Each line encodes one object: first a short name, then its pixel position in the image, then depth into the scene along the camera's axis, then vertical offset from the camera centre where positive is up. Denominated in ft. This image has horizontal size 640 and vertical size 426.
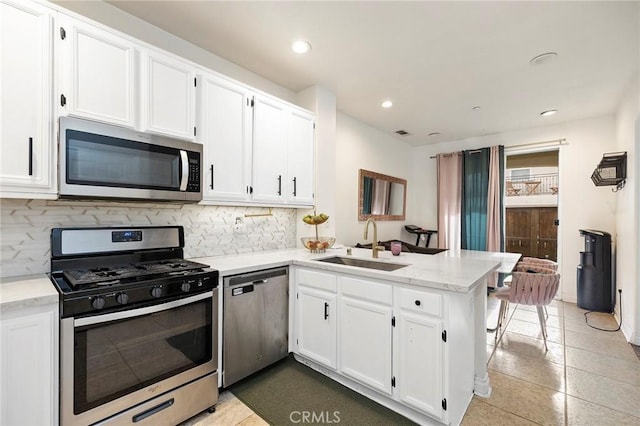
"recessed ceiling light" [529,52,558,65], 8.41 +4.73
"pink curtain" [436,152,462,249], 17.81 +0.92
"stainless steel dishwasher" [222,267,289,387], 6.66 -2.78
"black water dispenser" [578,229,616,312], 12.30 -2.60
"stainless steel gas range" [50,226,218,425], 4.56 -2.15
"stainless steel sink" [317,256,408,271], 7.64 -1.47
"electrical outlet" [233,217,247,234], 9.14 -0.47
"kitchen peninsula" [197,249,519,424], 5.45 -2.54
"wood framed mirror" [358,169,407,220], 14.66 +0.96
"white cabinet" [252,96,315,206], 8.74 +1.95
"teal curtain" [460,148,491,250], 16.76 +0.95
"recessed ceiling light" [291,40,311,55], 8.00 +4.77
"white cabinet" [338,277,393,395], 6.18 -2.74
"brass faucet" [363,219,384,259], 8.45 -1.08
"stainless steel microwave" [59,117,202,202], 5.25 +0.99
